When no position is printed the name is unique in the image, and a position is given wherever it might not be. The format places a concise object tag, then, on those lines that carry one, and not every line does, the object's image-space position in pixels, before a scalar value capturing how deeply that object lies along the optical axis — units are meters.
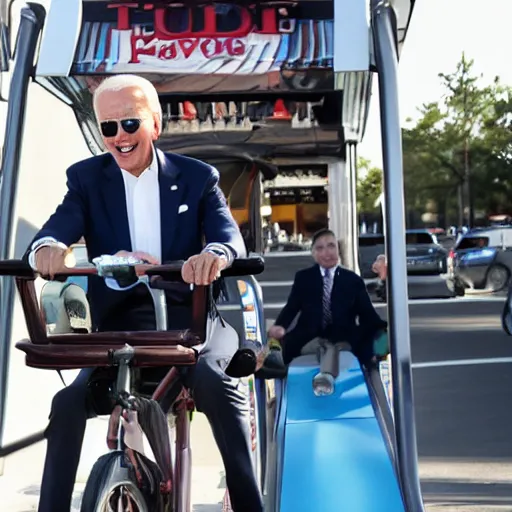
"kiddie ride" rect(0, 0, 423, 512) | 3.94
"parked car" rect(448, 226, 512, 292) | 19.89
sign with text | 4.19
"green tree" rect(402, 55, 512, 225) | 40.03
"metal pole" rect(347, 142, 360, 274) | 6.11
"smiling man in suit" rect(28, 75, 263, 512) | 2.98
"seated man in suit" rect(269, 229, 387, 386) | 5.52
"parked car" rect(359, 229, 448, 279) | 21.91
